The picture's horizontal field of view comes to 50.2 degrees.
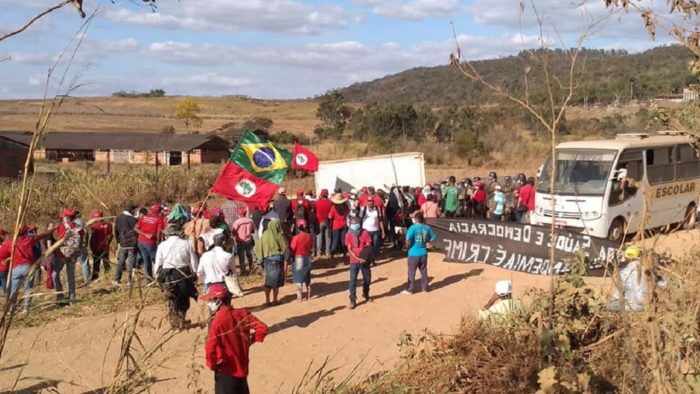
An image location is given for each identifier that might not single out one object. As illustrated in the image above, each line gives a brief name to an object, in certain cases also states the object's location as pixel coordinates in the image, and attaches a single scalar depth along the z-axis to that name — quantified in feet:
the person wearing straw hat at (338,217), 56.08
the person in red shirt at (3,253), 38.70
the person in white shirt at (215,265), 35.94
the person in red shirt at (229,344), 23.18
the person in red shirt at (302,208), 53.67
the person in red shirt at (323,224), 56.39
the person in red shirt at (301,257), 42.96
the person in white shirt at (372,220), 53.21
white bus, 56.59
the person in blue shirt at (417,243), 44.68
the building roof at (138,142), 137.90
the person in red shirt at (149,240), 45.52
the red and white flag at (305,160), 64.13
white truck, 72.84
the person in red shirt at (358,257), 42.47
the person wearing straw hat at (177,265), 35.50
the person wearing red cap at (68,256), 39.22
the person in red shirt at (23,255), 37.11
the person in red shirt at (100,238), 44.91
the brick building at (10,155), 116.98
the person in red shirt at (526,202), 61.52
